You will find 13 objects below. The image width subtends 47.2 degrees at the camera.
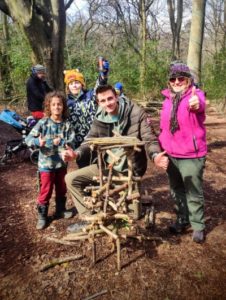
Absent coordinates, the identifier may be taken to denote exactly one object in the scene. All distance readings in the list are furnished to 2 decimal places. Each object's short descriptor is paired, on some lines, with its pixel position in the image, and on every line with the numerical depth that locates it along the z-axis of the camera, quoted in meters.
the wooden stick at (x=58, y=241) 2.78
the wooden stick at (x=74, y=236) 2.75
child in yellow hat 3.18
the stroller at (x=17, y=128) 5.01
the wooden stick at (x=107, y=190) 2.32
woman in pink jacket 2.51
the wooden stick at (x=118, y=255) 2.41
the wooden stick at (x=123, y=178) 2.39
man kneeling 2.55
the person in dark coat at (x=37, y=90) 4.48
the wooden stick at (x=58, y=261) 2.47
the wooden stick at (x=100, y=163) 2.32
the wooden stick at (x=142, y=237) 2.55
